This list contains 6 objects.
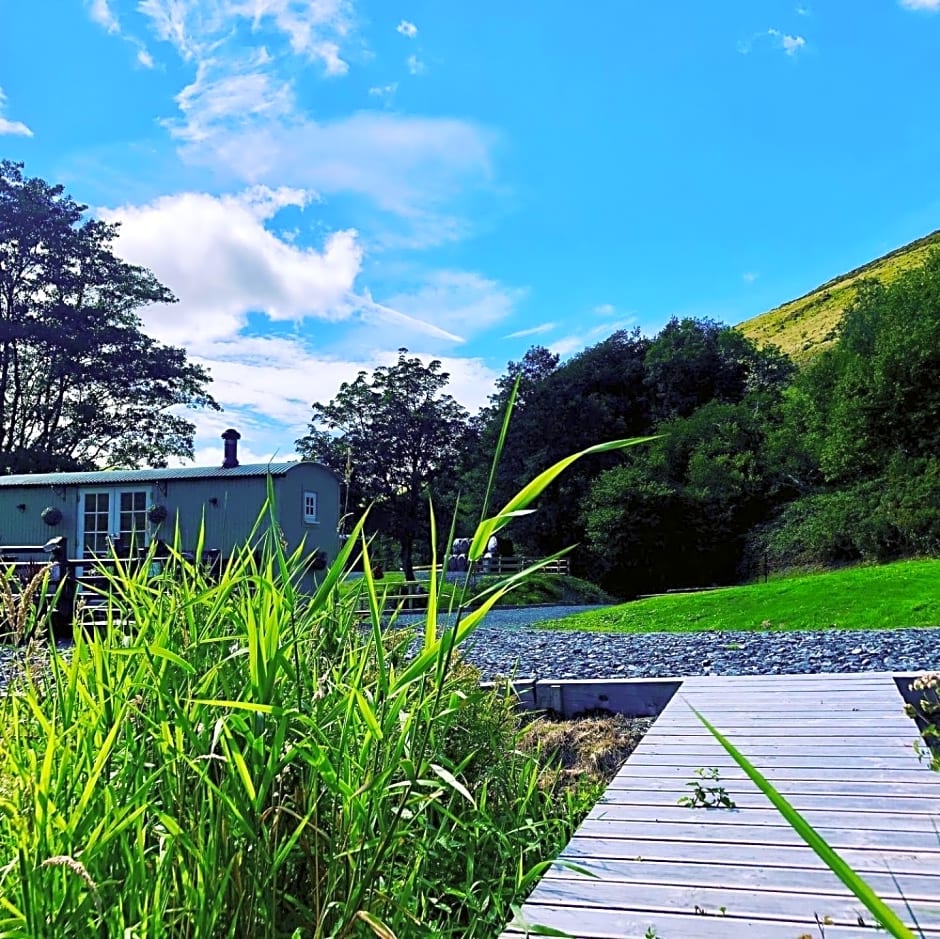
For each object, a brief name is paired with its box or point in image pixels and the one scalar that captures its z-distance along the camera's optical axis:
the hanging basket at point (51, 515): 15.55
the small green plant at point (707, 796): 2.02
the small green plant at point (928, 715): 2.27
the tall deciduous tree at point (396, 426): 29.33
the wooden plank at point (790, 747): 2.42
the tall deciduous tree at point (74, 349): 24.67
